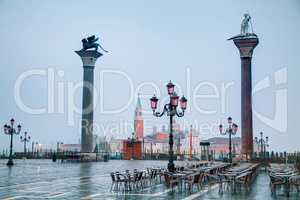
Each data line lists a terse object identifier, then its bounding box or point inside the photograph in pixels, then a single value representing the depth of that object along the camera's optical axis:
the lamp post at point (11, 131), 39.97
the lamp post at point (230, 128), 38.00
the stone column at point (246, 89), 45.66
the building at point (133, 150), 72.58
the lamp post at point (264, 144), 47.51
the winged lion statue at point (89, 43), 64.82
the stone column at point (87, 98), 63.28
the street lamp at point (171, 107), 22.56
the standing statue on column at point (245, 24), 48.58
